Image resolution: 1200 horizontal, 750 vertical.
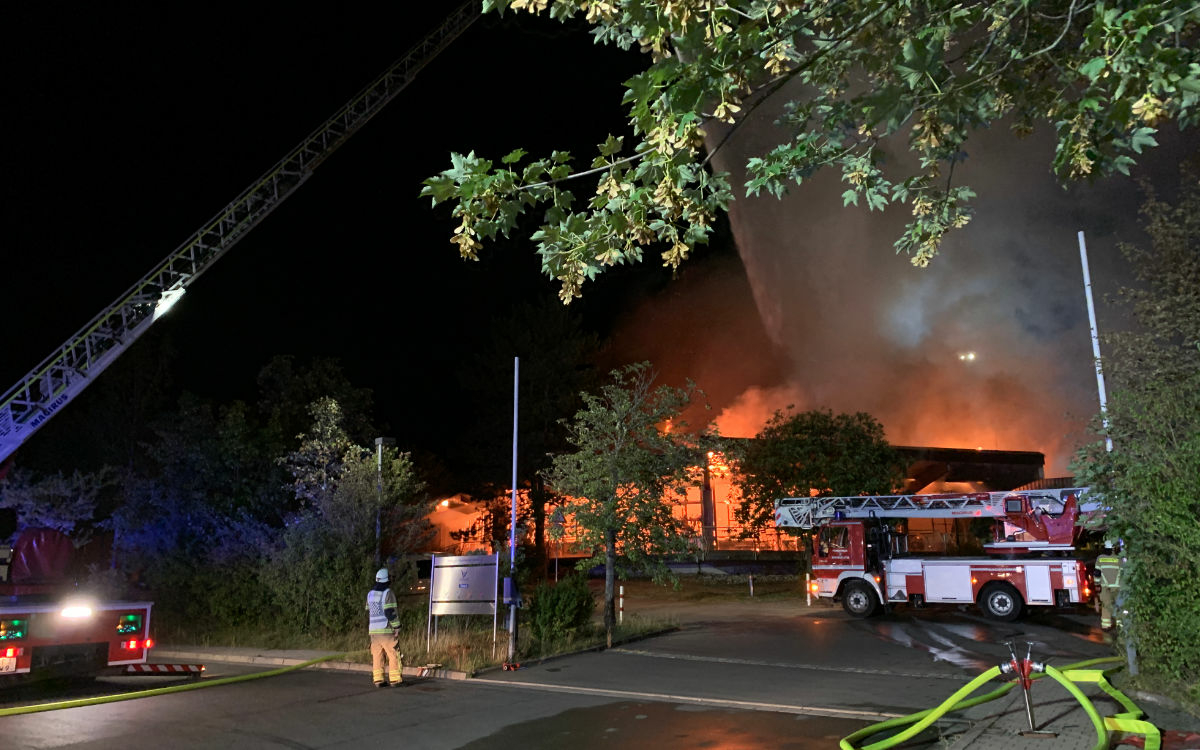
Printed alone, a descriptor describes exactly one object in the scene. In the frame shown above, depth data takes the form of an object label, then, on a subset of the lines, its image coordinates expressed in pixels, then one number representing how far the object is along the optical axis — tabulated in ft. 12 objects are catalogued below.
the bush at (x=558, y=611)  49.42
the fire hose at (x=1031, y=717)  23.12
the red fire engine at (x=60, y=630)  33.88
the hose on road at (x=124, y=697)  32.19
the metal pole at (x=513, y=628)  44.39
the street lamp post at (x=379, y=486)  55.01
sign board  47.52
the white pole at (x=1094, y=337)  37.17
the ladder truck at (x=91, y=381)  34.96
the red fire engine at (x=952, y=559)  65.26
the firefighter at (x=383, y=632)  38.83
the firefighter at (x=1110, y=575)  35.24
